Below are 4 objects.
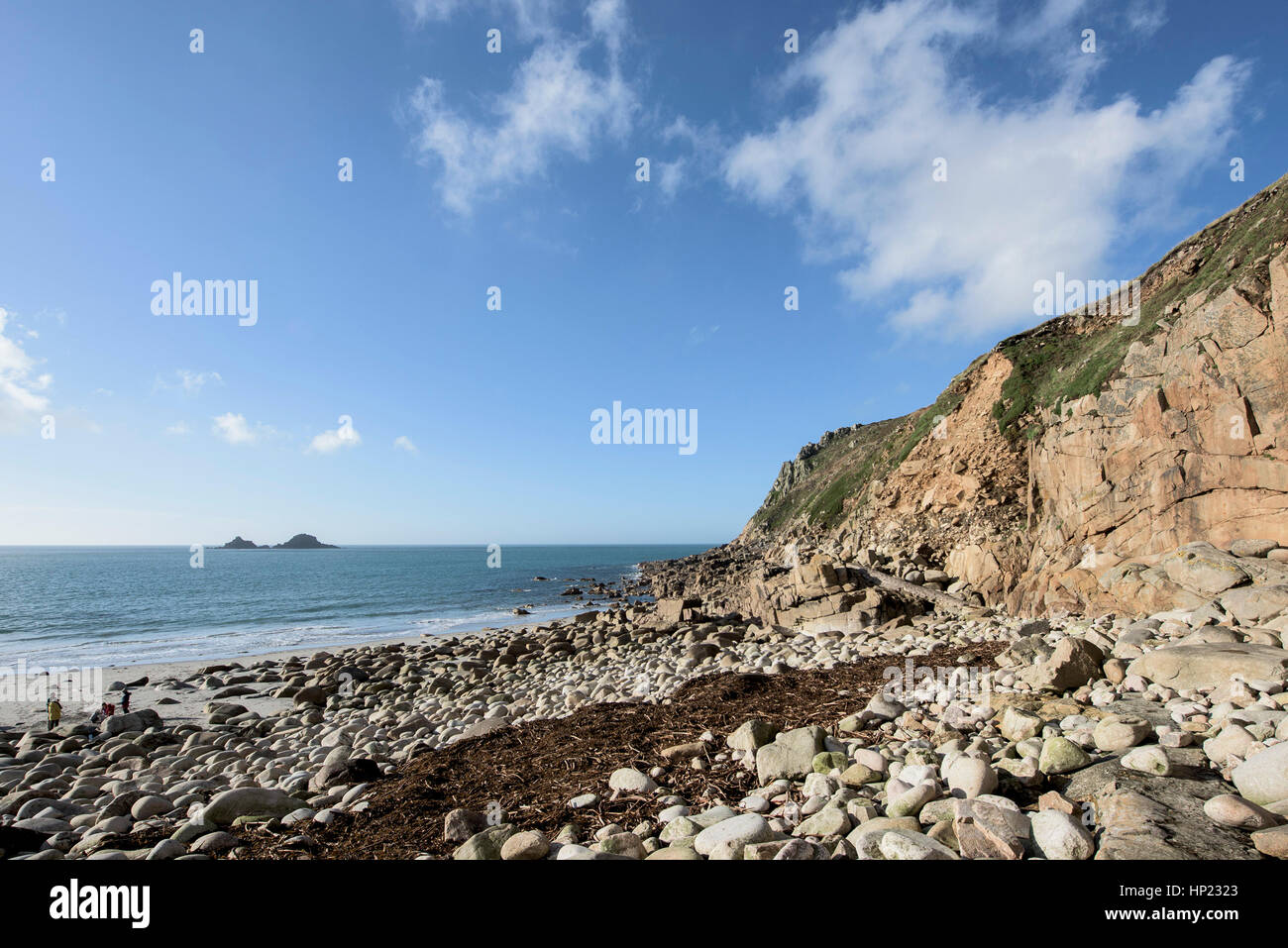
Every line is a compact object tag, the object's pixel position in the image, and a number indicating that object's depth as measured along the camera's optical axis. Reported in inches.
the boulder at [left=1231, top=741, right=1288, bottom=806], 138.5
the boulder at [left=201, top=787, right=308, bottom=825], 260.1
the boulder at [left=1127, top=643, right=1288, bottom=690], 215.0
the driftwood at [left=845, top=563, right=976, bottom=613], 673.6
